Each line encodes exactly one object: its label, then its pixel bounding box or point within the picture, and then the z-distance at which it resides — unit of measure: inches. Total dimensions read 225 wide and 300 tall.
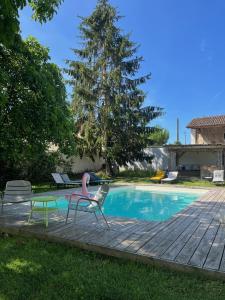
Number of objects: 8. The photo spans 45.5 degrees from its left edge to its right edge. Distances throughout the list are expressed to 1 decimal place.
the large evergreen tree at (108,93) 832.9
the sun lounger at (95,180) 643.4
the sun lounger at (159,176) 711.1
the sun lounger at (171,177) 689.2
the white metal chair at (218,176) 650.8
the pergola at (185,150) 773.9
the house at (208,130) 1068.5
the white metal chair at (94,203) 234.1
